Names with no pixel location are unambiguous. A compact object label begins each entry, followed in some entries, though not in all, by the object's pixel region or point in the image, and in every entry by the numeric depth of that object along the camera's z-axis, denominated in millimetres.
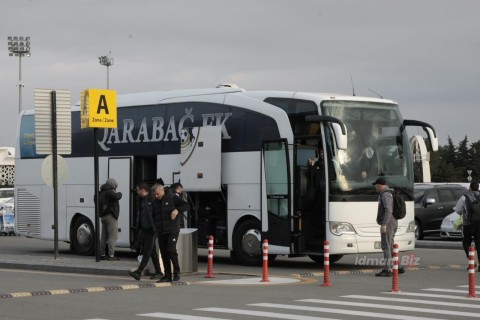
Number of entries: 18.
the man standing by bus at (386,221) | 21109
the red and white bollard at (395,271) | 17566
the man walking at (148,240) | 19906
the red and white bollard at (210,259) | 20250
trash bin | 21125
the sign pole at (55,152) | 24062
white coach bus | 22578
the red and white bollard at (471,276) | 16867
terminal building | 112306
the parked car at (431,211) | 36562
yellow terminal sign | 23391
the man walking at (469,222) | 22969
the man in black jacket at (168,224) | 19391
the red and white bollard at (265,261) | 19391
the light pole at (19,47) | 83312
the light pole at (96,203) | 23125
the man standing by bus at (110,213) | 25562
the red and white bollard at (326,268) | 18734
